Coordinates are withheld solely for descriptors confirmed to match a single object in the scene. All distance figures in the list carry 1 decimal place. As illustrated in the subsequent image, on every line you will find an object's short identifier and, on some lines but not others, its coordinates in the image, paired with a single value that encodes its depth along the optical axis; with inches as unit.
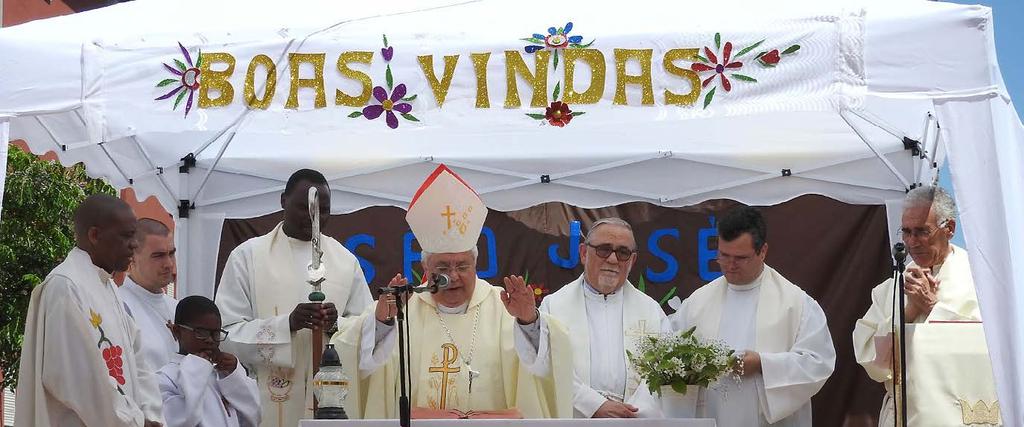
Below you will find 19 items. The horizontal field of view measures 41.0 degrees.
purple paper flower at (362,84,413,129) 265.4
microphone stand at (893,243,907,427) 234.1
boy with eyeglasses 288.4
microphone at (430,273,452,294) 230.0
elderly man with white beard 321.1
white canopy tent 240.4
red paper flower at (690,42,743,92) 257.6
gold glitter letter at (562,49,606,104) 262.2
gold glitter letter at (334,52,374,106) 266.5
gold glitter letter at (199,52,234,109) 266.8
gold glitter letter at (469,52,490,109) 264.4
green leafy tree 455.8
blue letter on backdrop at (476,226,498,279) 400.5
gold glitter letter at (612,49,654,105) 261.1
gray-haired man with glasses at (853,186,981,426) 303.7
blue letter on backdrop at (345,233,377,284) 402.3
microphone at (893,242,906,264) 232.6
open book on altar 274.1
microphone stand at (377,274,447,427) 229.3
